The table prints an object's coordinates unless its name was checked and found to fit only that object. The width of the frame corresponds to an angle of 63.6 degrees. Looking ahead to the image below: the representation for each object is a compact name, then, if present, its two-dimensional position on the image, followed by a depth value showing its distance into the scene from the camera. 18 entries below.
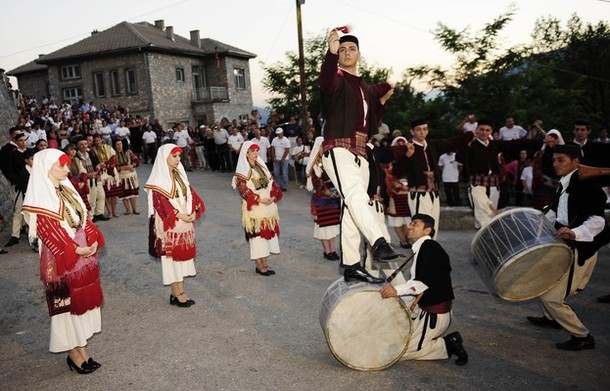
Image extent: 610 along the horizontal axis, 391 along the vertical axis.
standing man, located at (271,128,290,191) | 16.56
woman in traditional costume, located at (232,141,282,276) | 7.79
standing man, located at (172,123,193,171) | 21.92
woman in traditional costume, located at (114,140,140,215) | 12.52
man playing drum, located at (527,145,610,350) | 4.79
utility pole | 19.03
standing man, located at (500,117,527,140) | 13.75
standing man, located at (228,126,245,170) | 19.31
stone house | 35.66
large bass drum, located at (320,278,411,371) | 4.32
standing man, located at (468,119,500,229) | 8.61
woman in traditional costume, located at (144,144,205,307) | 6.28
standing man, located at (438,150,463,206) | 13.16
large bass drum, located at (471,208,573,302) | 4.64
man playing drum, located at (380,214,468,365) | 4.55
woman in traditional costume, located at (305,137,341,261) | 8.48
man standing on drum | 4.21
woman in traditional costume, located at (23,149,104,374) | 4.55
